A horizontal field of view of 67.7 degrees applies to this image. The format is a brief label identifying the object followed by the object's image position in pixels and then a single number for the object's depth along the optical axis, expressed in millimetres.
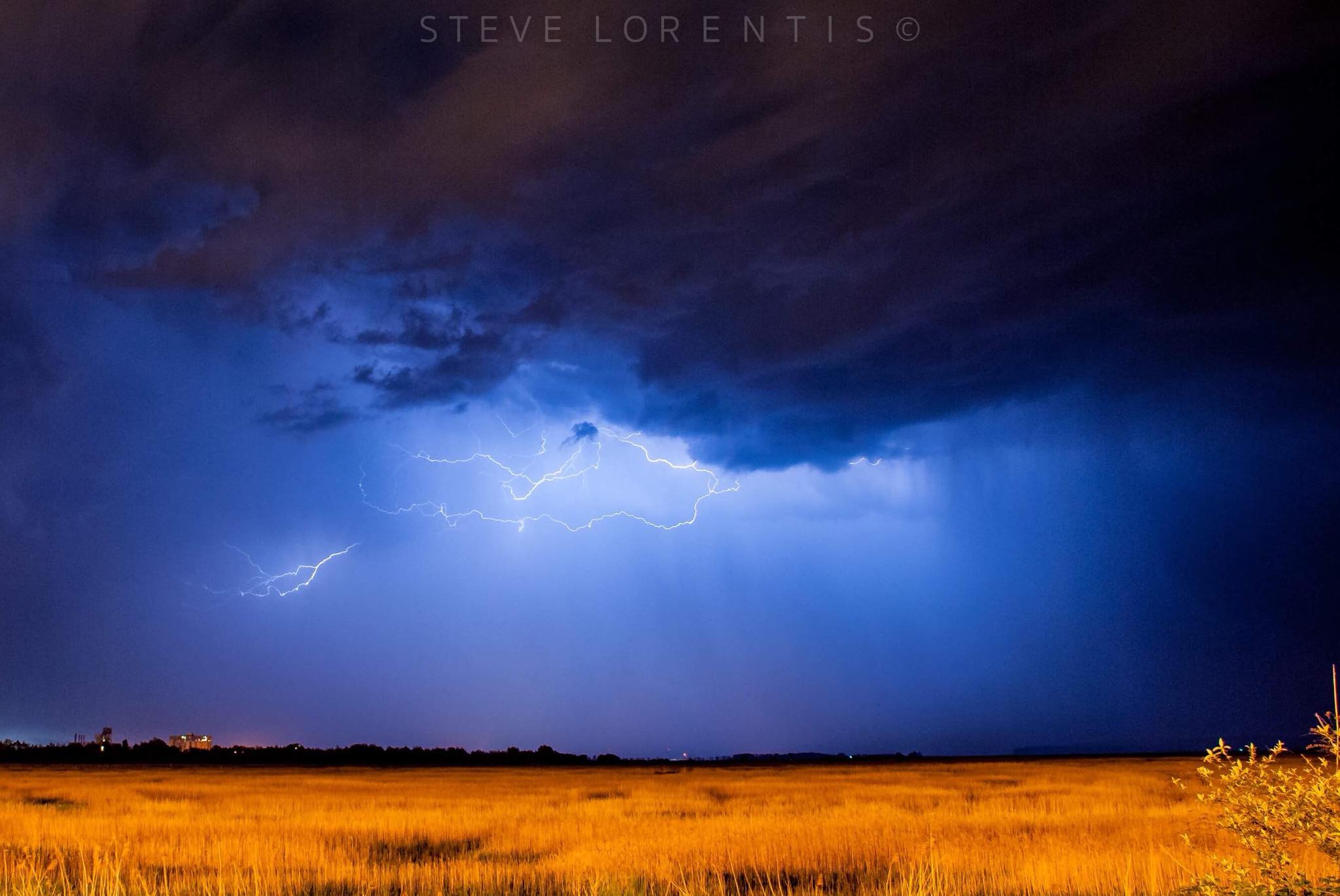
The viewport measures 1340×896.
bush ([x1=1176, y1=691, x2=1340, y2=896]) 6062
